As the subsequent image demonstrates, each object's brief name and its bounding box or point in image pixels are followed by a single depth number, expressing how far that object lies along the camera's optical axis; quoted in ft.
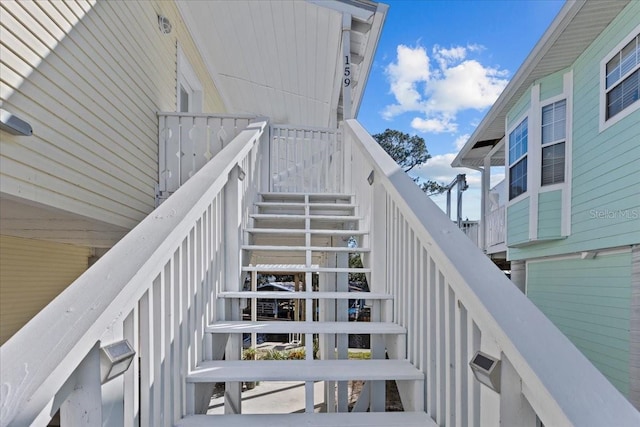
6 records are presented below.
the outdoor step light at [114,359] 2.92
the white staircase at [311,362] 4.97
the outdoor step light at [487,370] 3.23
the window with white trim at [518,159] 21.07
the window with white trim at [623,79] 12.94
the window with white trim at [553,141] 18.11
